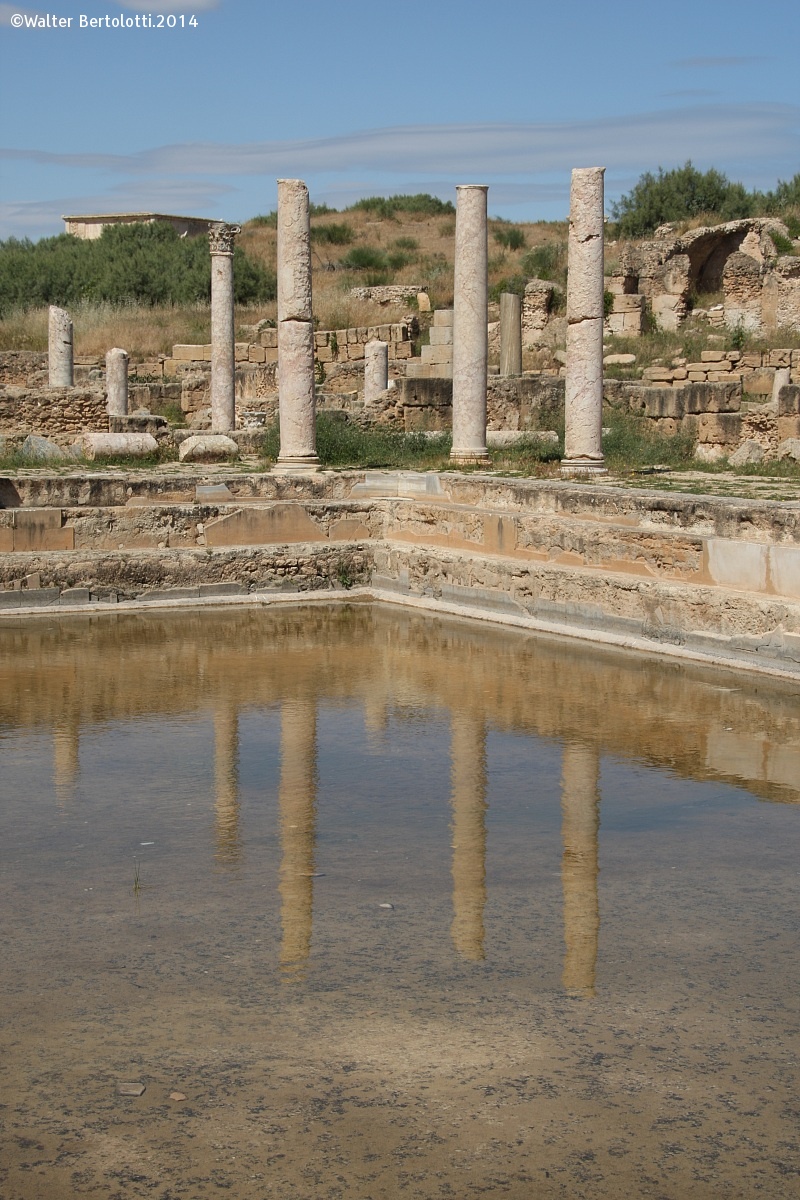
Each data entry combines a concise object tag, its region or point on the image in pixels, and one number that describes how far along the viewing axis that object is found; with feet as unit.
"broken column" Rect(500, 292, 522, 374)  86.58
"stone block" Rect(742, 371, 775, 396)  81.51
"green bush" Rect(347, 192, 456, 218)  178.09
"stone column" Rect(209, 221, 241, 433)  70.33
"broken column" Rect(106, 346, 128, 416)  77.97
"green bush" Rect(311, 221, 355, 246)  160.45
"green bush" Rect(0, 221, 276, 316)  121.90
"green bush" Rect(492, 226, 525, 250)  149.28
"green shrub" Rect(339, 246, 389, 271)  140.54
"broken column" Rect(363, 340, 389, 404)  76.02
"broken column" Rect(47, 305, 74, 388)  84.94
